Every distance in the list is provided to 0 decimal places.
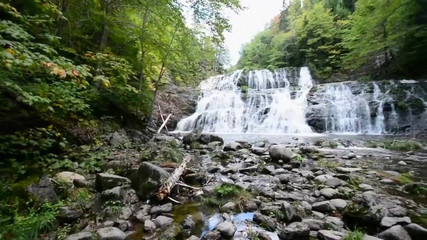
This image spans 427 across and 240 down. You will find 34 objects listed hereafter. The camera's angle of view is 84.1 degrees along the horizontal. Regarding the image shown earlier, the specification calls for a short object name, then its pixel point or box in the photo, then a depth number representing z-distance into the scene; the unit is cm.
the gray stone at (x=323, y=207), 311
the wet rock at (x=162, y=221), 274
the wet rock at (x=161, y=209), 307
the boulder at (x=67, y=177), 359
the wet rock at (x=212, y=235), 242
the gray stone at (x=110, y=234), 231
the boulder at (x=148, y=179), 352
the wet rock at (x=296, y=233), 243
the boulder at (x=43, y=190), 267
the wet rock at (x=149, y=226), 263
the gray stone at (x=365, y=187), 387
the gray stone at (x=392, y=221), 256
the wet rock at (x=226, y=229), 249
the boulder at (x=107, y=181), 366
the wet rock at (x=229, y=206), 318
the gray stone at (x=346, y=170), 500
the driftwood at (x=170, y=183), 343
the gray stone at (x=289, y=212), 282
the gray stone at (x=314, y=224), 260
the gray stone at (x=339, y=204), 311
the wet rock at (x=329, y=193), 358
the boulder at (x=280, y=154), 592
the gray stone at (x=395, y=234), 232
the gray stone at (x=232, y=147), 772
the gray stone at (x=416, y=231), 236
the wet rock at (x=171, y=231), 244
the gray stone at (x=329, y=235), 231
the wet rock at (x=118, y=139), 706
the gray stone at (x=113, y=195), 324
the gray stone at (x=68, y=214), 264
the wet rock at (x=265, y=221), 269
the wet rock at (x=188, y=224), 267
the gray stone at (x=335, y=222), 267
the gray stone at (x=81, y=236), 222
